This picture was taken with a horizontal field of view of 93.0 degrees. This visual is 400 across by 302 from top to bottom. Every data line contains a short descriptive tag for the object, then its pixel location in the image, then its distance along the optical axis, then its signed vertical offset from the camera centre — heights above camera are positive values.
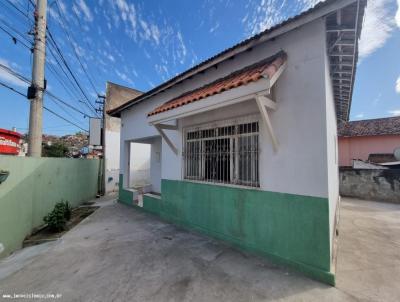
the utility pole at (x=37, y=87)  5.96 +2.29
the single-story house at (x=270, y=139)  2.98 +0.43
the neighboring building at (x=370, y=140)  14.81 +1.70
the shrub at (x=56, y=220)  5.16 -1.66
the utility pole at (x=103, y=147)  11.43 +0.80
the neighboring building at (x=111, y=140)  12.27 +1.35
